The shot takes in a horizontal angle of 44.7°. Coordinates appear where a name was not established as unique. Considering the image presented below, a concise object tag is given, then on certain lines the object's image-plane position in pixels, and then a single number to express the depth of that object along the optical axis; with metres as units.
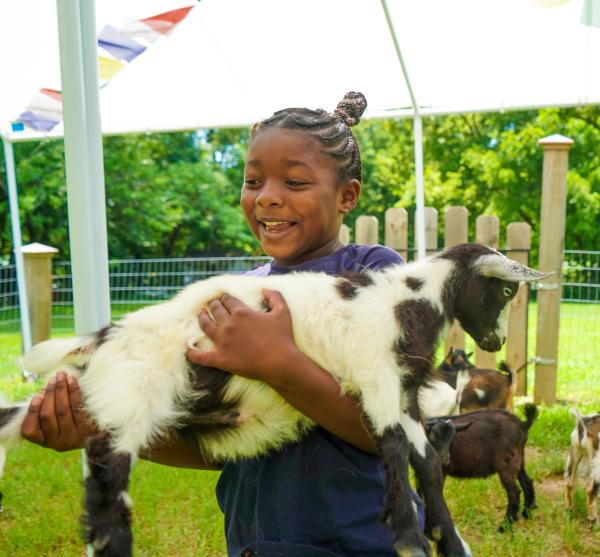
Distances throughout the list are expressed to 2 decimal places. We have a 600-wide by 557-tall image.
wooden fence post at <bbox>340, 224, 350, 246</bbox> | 7.72
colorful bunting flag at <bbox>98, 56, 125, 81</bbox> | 4.88
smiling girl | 1.87
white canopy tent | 5.52
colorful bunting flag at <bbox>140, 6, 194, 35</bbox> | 4.76
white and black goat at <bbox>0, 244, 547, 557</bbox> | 1.74
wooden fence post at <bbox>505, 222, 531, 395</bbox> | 7.80
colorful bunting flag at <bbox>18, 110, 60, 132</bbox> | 6.28
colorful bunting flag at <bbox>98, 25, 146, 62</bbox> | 4.71
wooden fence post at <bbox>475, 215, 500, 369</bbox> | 7.84
